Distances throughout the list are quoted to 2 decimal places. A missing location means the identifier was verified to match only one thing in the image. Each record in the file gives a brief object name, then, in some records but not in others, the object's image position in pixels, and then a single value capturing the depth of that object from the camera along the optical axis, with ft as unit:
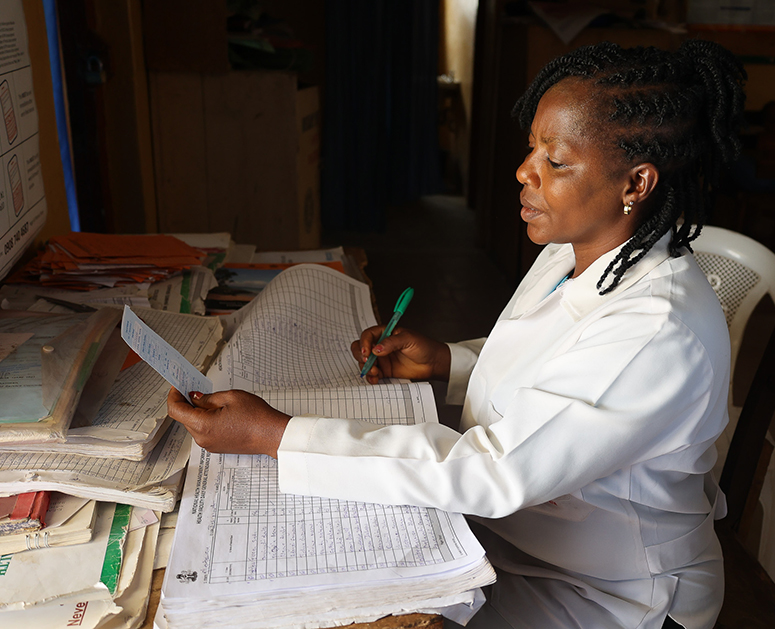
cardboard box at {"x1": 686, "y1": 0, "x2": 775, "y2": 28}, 14.87
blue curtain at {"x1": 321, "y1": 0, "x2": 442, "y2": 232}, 16.15
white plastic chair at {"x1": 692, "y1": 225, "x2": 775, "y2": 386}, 4.59
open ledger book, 2.02
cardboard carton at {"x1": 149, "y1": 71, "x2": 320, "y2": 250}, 8.96
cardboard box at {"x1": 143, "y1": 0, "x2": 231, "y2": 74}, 8.30
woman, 2.48
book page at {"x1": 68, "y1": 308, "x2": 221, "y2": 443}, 2.61
